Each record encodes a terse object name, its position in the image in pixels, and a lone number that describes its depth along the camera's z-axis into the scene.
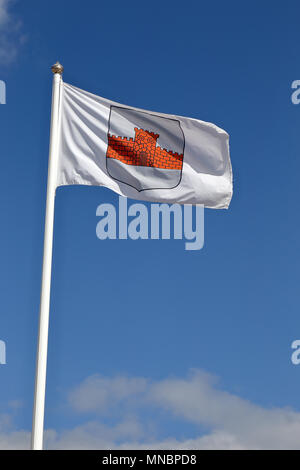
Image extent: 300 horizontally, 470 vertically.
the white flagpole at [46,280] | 16.64
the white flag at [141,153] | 20.08
